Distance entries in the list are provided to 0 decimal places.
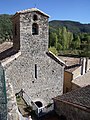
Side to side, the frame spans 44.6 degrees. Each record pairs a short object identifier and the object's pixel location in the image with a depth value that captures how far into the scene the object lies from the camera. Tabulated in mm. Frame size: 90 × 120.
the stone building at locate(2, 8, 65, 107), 8328
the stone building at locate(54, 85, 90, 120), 6336
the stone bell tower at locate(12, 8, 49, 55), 8332
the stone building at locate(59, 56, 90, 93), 12270
